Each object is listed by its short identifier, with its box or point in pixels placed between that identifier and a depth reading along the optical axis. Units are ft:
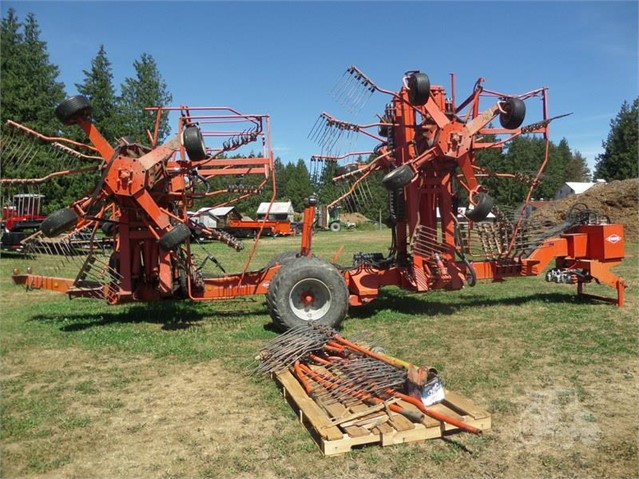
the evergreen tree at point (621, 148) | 177.68
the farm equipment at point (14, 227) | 64.44
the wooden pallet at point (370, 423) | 13.61
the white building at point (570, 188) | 191.03
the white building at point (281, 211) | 157.48
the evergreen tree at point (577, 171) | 312.50
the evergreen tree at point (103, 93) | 112.06
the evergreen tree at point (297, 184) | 257.44
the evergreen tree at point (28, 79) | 91.91
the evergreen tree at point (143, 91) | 136.56
